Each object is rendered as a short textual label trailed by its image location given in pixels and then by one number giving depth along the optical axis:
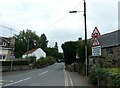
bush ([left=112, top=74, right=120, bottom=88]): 4.94
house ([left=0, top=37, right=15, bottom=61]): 26.64
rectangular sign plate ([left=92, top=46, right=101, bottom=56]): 6.05
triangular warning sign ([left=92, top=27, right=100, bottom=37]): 6.40
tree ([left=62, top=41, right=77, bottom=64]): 25.35
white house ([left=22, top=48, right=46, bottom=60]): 39.70
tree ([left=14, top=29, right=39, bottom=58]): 48.21
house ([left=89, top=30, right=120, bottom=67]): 11.61
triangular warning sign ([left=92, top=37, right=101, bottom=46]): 6.18
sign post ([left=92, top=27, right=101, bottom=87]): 6.08
